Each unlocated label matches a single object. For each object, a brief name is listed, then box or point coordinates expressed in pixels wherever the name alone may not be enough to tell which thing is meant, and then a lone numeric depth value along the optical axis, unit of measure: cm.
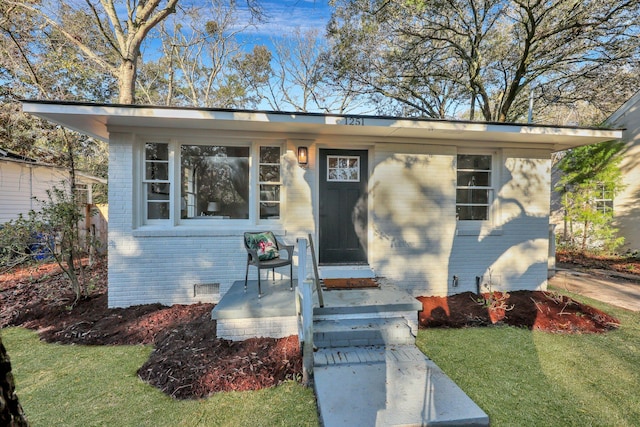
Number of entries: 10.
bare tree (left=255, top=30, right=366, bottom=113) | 1591
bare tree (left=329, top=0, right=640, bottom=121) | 764
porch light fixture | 493
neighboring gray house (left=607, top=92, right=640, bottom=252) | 916
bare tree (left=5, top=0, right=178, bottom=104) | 699
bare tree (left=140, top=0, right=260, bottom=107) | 1305
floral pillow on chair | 442
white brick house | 467
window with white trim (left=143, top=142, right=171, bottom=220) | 490
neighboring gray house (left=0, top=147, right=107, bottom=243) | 973
